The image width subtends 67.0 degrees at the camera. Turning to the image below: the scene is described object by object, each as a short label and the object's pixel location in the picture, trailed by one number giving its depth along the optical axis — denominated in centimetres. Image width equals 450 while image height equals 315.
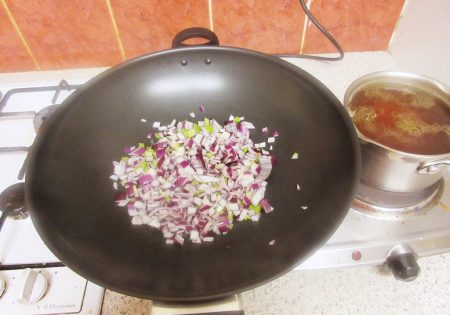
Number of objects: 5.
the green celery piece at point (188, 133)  72
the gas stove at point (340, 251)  54
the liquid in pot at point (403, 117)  59
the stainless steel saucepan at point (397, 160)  52
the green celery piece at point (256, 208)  61
